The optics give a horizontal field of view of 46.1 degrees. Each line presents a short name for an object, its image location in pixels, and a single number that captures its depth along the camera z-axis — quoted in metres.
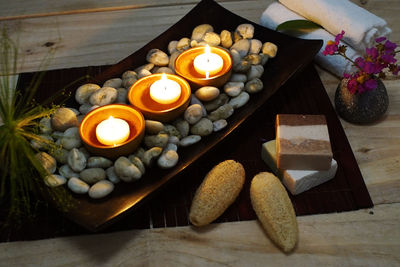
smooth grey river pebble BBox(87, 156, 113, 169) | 0.80
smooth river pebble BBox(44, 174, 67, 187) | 0.76
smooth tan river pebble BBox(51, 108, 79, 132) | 0.86
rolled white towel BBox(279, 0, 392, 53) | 1.05
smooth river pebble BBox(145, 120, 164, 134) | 0.85
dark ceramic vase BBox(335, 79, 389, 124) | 0.95
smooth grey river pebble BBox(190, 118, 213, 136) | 0.87
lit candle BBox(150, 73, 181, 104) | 0.90
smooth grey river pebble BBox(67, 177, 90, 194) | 0.77
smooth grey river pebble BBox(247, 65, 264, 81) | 0.99
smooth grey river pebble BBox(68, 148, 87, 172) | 0.79
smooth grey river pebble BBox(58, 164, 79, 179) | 0.80
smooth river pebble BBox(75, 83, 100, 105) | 0.93
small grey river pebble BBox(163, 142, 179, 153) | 0.84
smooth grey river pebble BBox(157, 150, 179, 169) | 0.81
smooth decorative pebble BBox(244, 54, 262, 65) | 1.02
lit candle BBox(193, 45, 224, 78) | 0.96
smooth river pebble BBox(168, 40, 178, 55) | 1.07
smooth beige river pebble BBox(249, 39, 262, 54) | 1.06
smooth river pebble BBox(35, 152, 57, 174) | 0.79
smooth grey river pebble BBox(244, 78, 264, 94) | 0.95
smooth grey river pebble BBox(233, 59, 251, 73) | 0.98
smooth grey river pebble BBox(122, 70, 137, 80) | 0.97
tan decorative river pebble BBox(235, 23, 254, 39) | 1.09
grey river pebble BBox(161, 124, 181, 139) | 0.87
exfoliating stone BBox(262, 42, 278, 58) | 1.04
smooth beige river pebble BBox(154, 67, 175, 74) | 0.99
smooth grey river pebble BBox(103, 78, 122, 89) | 0.96
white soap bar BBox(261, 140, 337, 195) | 0.83
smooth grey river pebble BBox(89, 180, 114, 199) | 0.76
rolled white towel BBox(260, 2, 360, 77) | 1.07
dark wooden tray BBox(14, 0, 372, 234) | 0.77
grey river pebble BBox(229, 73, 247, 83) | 0.98
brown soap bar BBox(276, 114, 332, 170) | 0.81
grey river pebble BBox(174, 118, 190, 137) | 0.88
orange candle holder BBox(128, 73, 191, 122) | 0.87
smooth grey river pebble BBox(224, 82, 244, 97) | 0.95
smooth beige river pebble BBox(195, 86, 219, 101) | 0.91
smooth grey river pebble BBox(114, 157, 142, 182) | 0.78
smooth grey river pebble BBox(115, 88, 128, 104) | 0.93
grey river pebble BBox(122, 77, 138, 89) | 0.95
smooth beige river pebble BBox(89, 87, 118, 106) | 0.90
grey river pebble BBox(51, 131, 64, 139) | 0.85
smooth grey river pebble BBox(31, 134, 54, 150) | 0.83
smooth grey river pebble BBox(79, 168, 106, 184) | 0.79
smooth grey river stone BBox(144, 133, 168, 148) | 0.83
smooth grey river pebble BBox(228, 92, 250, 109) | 0.93
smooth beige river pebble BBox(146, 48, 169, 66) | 1.01
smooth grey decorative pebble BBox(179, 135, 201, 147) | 0.85
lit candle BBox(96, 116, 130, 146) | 0.82
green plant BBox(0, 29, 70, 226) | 0.75
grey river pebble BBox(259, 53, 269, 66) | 1.03
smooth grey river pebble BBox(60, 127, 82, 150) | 0.83
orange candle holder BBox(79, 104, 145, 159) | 0.80
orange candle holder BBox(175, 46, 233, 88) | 0.94
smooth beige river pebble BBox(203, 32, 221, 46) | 1.06
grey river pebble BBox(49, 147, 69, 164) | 0.82
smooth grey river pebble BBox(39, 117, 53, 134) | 0.86
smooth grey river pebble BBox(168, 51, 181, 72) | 1.01
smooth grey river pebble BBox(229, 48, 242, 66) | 1.00
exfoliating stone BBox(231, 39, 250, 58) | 1.04
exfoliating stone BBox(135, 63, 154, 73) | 1.00
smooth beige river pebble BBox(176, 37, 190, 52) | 1.06
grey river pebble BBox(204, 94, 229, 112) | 0.93
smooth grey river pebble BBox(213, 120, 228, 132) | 0.88
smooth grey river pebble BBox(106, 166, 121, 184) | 0.80
